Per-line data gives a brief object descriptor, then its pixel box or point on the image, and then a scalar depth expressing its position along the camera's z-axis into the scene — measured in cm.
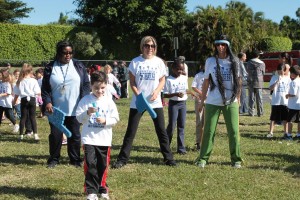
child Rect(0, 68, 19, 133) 1170
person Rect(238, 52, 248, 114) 1566
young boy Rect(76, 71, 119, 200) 553
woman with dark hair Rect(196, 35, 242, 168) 714
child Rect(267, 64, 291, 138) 1068
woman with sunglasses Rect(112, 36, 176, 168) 713
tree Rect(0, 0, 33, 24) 5210
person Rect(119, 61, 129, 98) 2190
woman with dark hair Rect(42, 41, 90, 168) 724
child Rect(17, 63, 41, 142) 1048
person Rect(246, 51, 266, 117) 1503
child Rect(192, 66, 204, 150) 876
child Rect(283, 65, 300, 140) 1005
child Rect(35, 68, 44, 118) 1465
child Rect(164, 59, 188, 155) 836
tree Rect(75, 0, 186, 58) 4616
